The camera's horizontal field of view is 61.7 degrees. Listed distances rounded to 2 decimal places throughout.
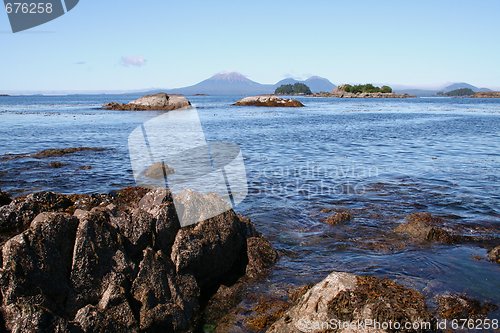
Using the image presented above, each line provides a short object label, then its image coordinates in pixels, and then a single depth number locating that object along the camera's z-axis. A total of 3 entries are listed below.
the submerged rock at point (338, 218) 15.09
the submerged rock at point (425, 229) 13.32
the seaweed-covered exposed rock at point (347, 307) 7.38
